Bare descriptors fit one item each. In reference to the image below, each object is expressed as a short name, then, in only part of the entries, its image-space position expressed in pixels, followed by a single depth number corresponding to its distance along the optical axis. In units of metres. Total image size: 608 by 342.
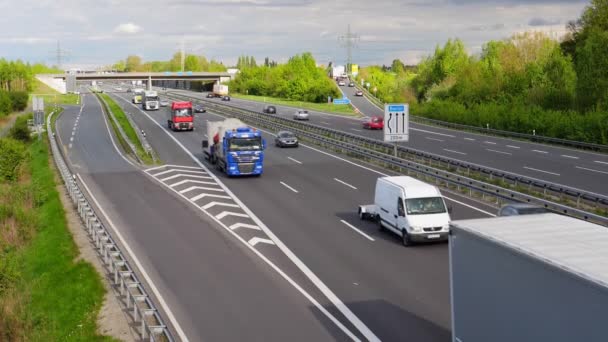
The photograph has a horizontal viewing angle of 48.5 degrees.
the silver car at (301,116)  82.69
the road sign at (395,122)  39.03
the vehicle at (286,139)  52.75
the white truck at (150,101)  99.95
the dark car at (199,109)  92.62
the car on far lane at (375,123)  70.31
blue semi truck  37.50
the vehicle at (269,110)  95.43
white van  21.92
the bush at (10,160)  44.44
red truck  66.00
